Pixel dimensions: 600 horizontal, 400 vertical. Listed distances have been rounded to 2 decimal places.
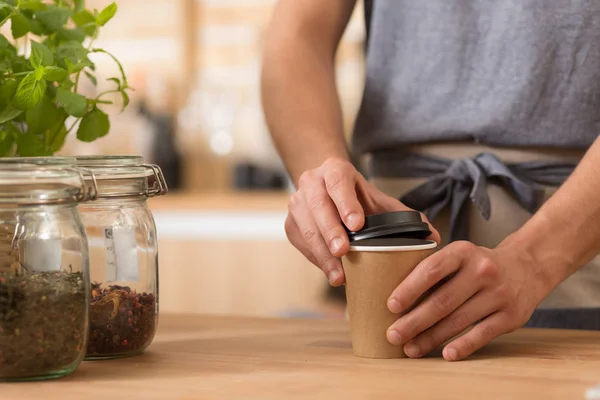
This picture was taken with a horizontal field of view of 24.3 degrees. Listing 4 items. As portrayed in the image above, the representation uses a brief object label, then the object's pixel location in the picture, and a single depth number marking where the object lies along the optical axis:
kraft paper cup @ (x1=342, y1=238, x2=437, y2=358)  1.37
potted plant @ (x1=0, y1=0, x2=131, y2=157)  1.39
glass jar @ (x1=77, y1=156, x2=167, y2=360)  1.42
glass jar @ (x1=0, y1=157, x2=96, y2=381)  1.28
